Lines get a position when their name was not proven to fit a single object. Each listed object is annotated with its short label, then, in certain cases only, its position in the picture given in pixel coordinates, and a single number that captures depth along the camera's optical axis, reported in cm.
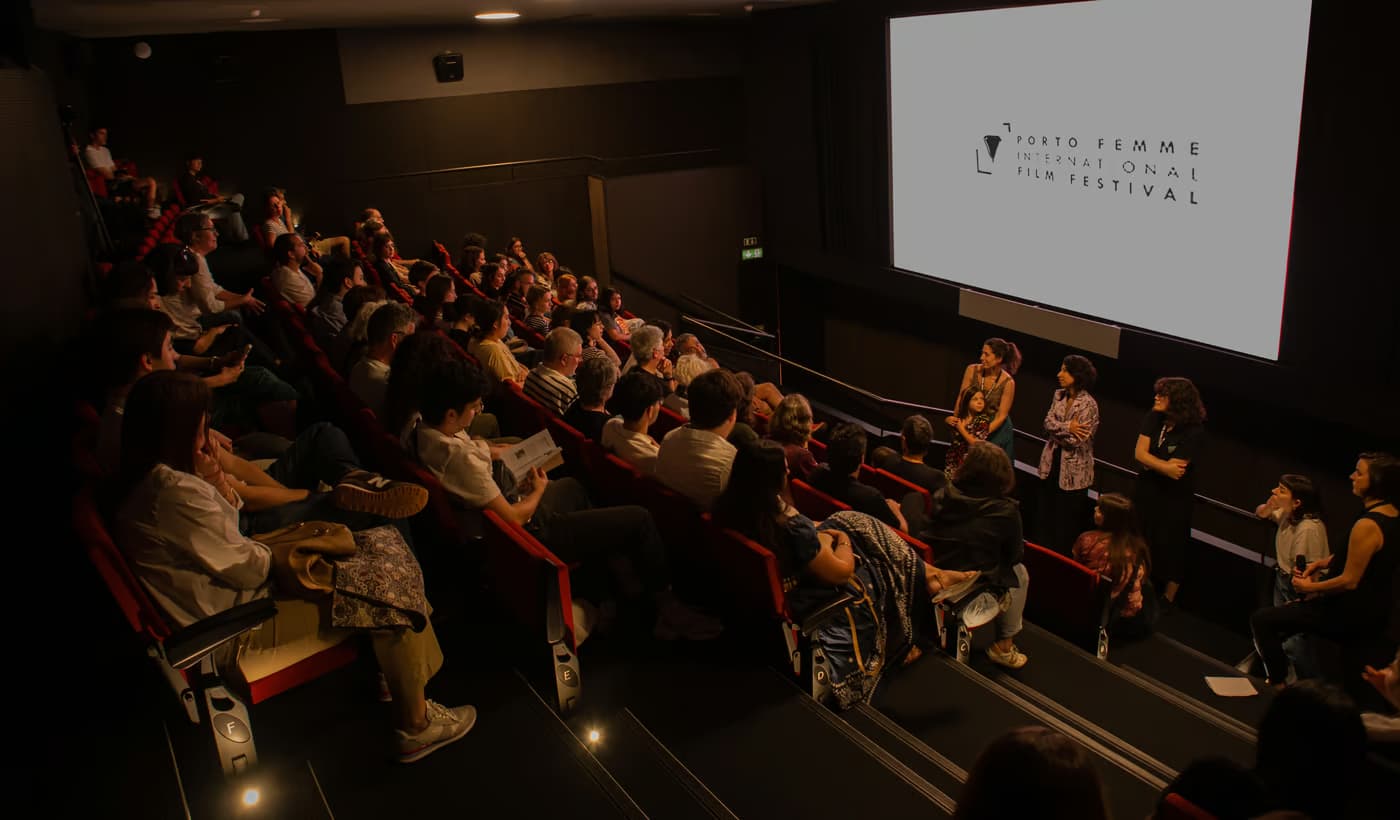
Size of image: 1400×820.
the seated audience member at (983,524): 346
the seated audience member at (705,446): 342
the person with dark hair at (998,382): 566
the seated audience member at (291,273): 630
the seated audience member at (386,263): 721
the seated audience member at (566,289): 720
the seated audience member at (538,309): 655
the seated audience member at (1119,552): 407
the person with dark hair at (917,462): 441
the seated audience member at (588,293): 735
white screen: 543
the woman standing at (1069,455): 537
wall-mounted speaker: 1055
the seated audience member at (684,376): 508
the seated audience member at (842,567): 309
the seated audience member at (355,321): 485
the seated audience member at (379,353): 415
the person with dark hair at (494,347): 496
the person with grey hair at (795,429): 412
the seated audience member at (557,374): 448
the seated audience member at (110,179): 850
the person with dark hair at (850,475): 369
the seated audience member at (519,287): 712
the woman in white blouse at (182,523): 244
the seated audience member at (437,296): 568
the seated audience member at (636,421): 372
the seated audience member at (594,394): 411
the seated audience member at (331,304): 550
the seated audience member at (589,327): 590
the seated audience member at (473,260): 802
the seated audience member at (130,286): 445
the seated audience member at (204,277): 554
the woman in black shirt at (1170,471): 500
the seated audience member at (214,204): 853
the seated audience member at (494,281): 728
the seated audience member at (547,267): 793
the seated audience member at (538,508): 317
